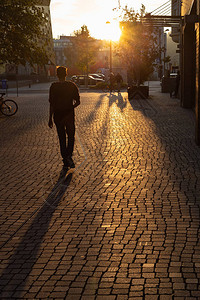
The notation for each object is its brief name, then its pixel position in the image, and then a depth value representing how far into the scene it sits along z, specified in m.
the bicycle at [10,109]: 19.78
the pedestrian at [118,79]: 37.78
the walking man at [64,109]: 9.01
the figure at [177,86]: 27.67
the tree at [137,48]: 33.88
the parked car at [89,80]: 57.75
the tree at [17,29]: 19.23
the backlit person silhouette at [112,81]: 38.17
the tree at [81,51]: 68.50
